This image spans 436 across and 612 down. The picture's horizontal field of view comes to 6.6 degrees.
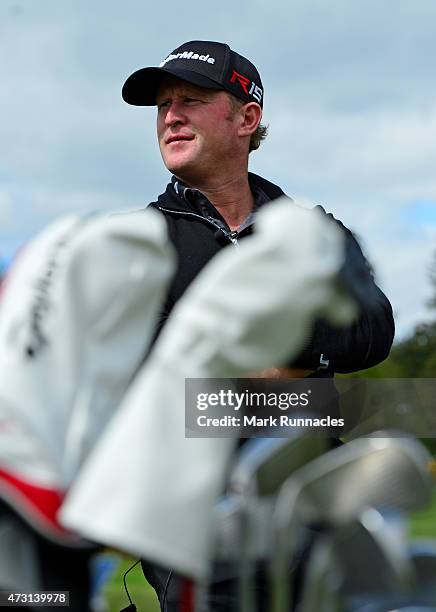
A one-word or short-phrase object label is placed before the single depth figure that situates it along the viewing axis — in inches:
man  240.0
